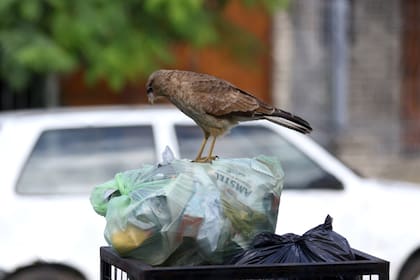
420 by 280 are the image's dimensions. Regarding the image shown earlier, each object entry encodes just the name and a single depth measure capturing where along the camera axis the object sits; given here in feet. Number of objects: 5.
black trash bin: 21.36
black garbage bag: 22.43
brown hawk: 25.79
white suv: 47.70
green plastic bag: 21.97
